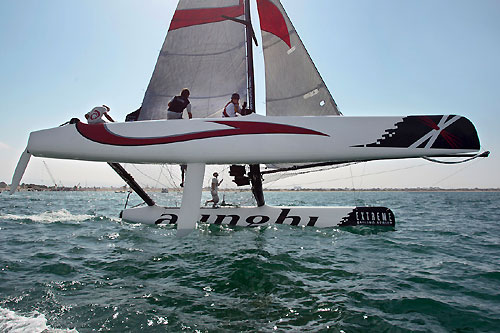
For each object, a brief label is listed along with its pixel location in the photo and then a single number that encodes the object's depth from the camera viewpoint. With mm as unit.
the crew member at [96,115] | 4824
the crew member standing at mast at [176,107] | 5531
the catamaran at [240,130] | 4352
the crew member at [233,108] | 5645
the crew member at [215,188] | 9395
